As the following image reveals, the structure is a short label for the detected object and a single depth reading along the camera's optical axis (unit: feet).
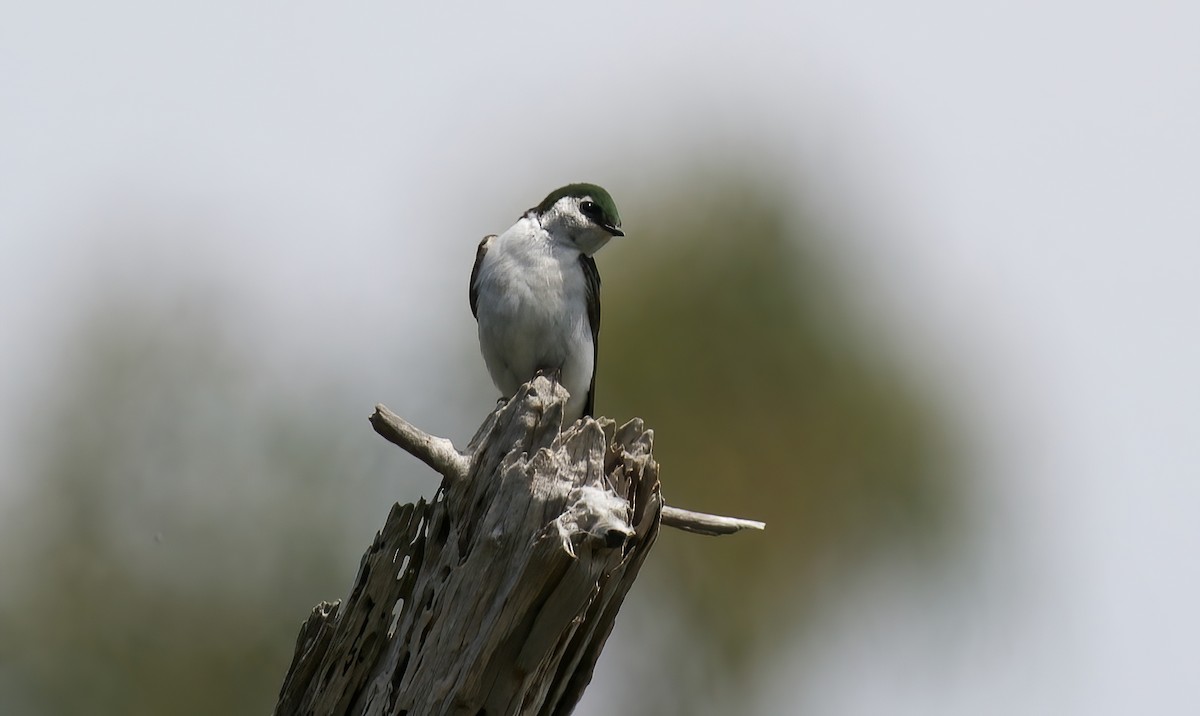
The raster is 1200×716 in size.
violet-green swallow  51.13
